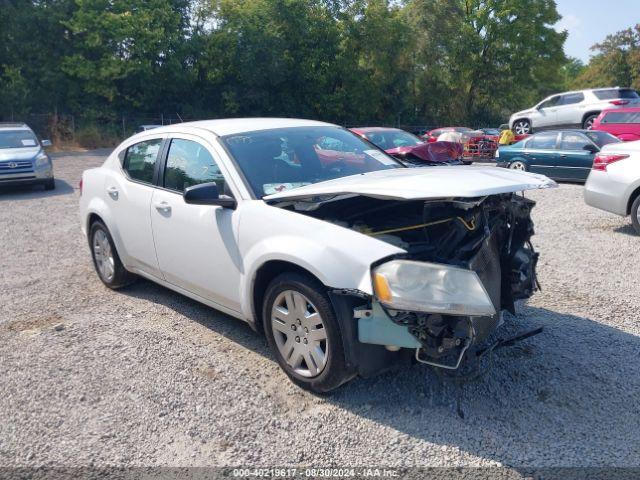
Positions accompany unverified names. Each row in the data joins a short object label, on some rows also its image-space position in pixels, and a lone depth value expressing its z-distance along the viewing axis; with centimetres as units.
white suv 1985
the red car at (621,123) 1694
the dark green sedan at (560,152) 1344
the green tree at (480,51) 4081
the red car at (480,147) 2019
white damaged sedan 323
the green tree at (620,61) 5181
